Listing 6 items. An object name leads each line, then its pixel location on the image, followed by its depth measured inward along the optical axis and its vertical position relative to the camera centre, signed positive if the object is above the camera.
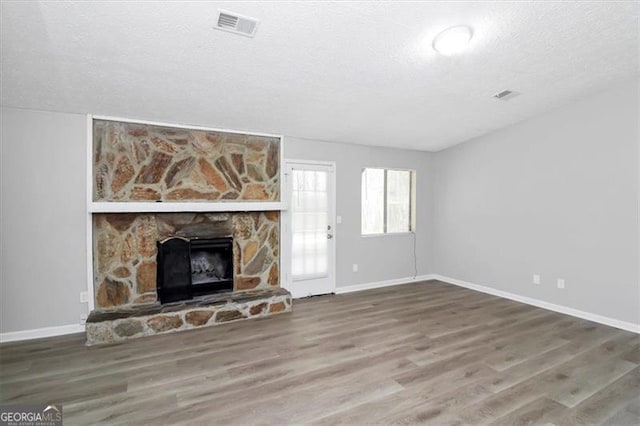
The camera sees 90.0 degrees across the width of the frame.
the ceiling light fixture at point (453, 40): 2.59 +1.44
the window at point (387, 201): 5.60 +0.20
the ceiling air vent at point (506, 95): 3.81 +1.42
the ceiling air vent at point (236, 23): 2.32 +1.41
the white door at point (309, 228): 4.82 -0.25
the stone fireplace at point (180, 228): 3.69 -0.22
